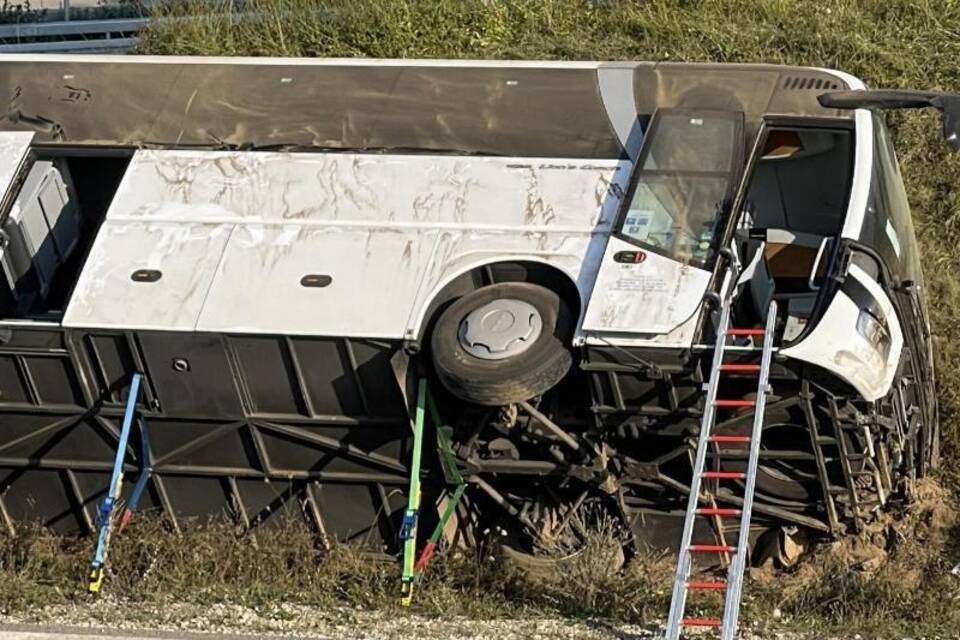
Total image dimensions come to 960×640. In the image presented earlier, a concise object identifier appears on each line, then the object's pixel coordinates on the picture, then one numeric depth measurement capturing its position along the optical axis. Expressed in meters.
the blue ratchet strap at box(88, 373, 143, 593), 17.00
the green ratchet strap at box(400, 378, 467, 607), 16.64
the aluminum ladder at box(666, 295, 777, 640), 13.80
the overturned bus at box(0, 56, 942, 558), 16.42
